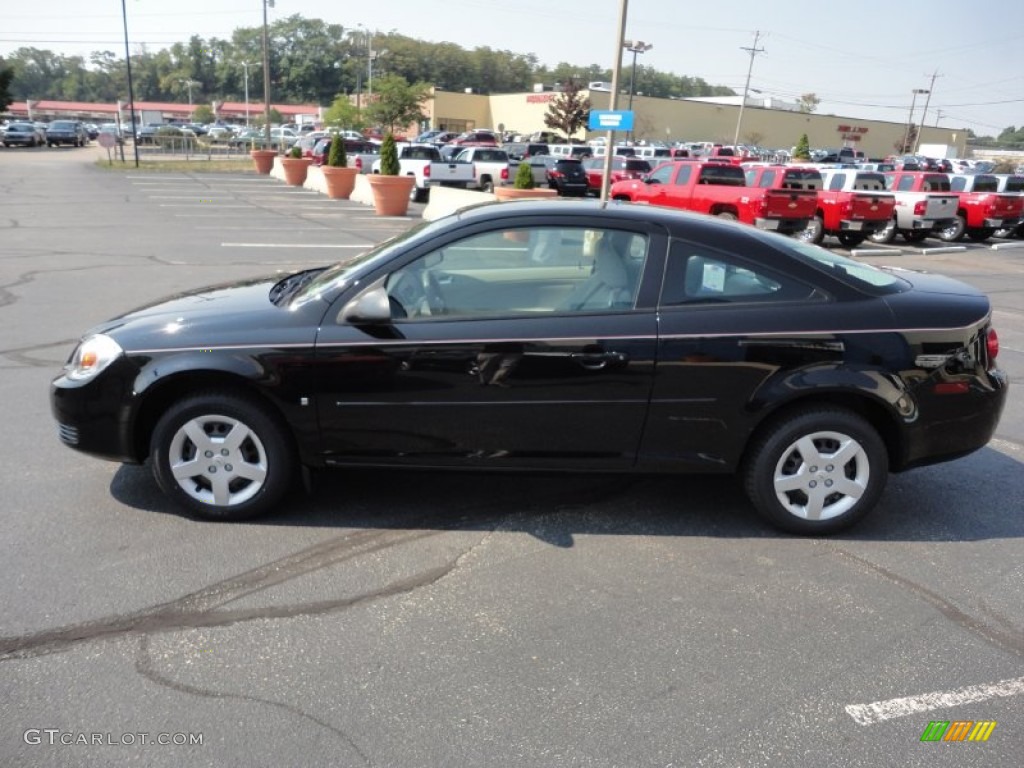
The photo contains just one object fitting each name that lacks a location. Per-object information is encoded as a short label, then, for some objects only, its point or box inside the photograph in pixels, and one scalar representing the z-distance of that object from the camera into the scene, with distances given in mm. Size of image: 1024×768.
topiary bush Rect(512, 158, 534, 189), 16797
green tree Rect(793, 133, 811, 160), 45344
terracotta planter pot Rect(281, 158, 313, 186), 30453
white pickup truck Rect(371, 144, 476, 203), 25609
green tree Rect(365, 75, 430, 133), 54344
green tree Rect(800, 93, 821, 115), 135375
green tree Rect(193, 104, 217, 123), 111750
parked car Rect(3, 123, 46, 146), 50969
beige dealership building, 79812
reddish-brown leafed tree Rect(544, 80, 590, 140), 67688
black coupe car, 3824
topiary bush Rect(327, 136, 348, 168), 25531
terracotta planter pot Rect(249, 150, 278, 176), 36438
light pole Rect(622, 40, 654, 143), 48438
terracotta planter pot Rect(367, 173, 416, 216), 20719
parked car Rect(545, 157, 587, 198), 27375
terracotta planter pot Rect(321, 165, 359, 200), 25484
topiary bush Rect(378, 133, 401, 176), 21359
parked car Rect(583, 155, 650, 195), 28312
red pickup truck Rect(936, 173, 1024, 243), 19828
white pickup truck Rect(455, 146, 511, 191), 26850
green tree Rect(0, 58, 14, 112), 56931
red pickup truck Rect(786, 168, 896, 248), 17234
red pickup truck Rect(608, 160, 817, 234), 16219
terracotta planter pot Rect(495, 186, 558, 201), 15684
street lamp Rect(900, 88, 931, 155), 84150
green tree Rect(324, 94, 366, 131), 50844
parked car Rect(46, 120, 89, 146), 54625
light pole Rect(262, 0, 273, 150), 39700
